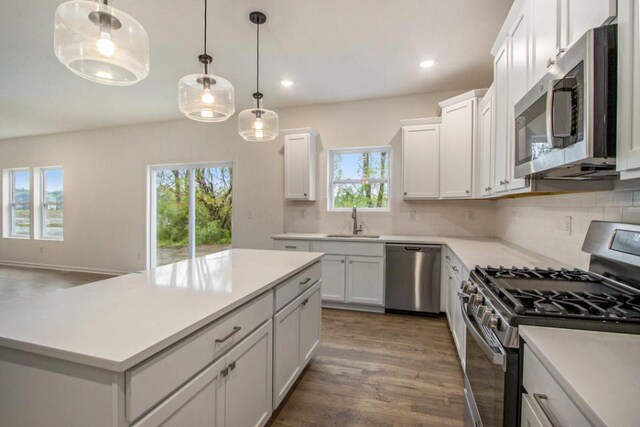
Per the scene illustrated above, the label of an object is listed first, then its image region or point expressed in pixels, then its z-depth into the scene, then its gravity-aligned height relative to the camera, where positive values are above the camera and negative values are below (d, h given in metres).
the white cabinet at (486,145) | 2.50 +0.66
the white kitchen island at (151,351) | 0.77 -0.45
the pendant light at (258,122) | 2.42 +0.78
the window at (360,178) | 4.08 +0.51
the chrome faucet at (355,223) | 3.99 -0.15
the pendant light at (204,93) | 1.82 +0.78
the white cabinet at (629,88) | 0.84 +0.39
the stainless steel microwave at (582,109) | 0.93 +0.38
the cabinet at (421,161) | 3.45 +0.65
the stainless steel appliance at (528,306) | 0.96 -0.34
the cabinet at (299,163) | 3.97 +0.70
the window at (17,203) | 6.28 +0.16
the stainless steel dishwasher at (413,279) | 3.20 -0.75
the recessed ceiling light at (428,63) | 2.96 +1.60
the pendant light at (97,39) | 1.16 +0.74
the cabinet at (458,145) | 3.07 +0.79
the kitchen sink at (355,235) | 3.98 -0.31
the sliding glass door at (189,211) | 4.93 +0.01
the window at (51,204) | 6.00 +0.14
